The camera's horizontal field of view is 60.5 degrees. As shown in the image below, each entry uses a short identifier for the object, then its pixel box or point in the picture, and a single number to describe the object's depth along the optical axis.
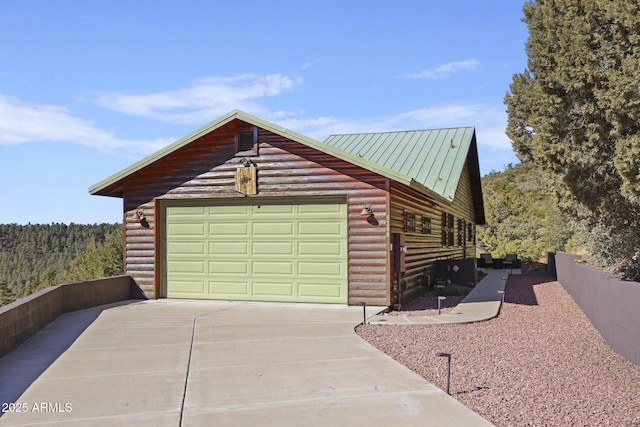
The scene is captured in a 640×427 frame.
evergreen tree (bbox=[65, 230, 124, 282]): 75.44
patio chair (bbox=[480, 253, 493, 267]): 26.97
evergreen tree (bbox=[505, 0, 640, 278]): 8.22
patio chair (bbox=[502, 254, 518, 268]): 25.90
